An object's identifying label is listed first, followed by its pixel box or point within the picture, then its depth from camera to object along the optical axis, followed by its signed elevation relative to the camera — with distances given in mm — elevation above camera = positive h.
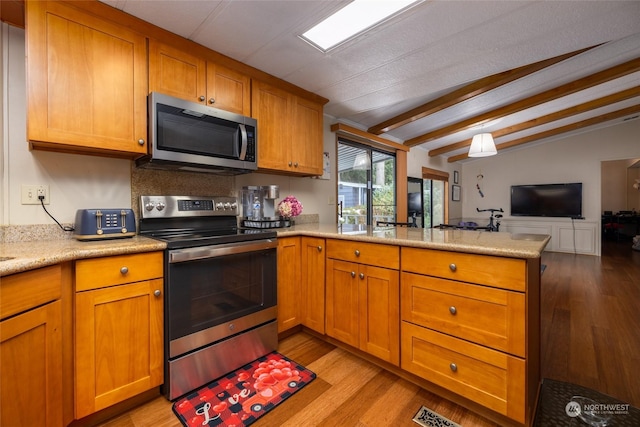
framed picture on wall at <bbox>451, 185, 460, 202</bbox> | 6898 +450
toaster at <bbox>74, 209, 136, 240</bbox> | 1478 -67
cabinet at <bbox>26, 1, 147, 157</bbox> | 1312 +665
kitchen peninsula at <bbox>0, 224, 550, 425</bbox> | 1190 -469
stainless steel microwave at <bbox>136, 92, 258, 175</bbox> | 1620 +470
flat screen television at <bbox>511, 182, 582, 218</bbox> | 6055 +242
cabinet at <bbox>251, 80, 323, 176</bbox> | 2213 +695
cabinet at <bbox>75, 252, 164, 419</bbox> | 1234 -558
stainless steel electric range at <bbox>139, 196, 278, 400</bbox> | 1481 -473
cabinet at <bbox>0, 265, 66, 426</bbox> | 961 -510
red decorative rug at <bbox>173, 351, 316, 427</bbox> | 1362 -999
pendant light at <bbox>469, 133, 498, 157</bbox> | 4129 +972
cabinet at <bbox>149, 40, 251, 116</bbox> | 1686 +874
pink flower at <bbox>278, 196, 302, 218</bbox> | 2447 +27
